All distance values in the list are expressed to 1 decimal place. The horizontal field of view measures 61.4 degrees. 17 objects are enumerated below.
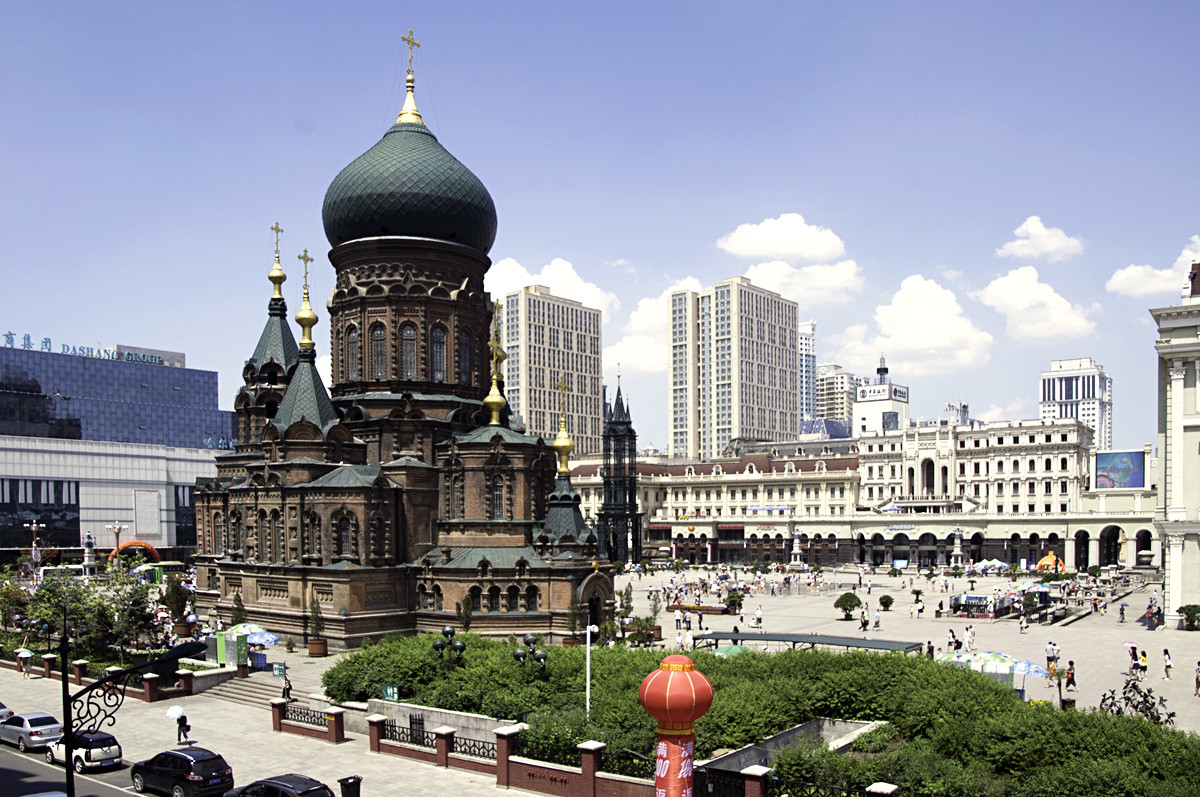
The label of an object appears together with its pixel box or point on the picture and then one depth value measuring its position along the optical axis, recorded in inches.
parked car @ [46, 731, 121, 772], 980.6
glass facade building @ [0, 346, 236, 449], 4512.8
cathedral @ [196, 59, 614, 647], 1673.2
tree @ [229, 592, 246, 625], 1756.9
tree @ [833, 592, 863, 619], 2183.1
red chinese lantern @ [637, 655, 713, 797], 593.3
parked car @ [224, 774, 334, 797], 793.6
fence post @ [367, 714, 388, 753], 1021.2
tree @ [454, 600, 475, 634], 1648.6
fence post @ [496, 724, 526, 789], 890.7
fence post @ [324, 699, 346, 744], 1065.5
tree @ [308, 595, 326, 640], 1630.2
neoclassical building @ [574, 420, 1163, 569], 3742.6
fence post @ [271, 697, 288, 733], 1135.0
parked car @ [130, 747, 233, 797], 880.3
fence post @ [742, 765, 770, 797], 729.0
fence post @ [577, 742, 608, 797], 829.8
